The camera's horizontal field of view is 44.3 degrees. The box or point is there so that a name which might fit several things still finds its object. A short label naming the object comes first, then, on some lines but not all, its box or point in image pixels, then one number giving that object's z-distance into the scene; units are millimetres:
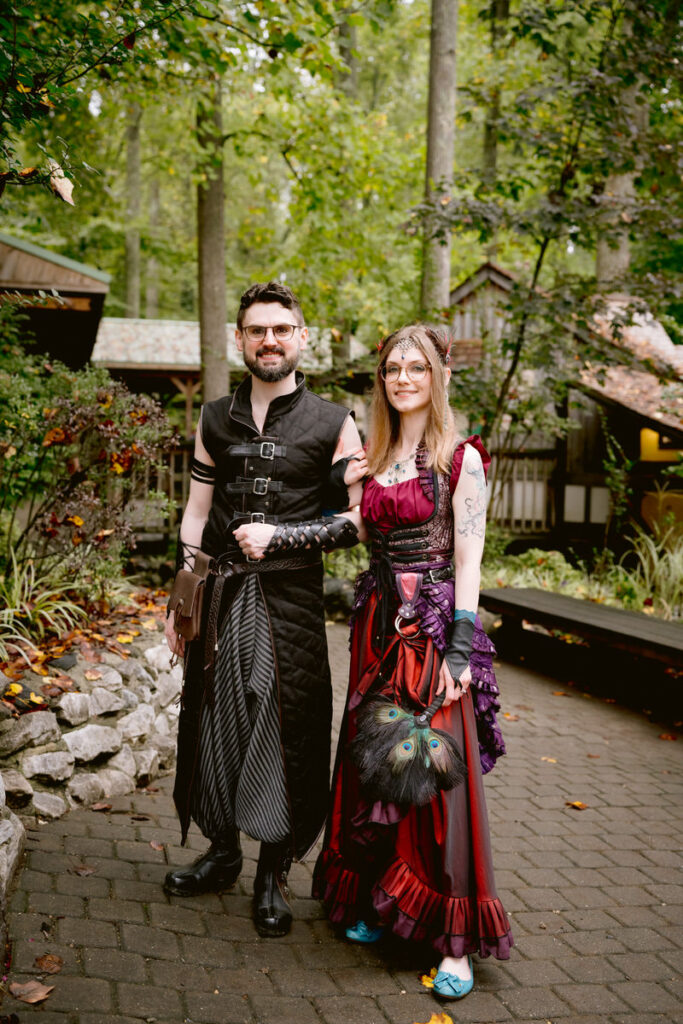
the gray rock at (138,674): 4410
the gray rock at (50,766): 3699
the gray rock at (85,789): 3881
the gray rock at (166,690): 4617
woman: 2689
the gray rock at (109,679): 4211
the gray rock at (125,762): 4176
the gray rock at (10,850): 2734
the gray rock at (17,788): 3578
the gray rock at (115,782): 4086
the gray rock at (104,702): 4082
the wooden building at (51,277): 7168
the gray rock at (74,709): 3875
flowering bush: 4906
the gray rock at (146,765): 4297
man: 2980
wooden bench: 5750
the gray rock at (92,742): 3906
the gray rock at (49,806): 3689
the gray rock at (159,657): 4676
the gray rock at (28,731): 3629
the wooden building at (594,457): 10773
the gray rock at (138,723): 4227
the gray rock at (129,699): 4254
